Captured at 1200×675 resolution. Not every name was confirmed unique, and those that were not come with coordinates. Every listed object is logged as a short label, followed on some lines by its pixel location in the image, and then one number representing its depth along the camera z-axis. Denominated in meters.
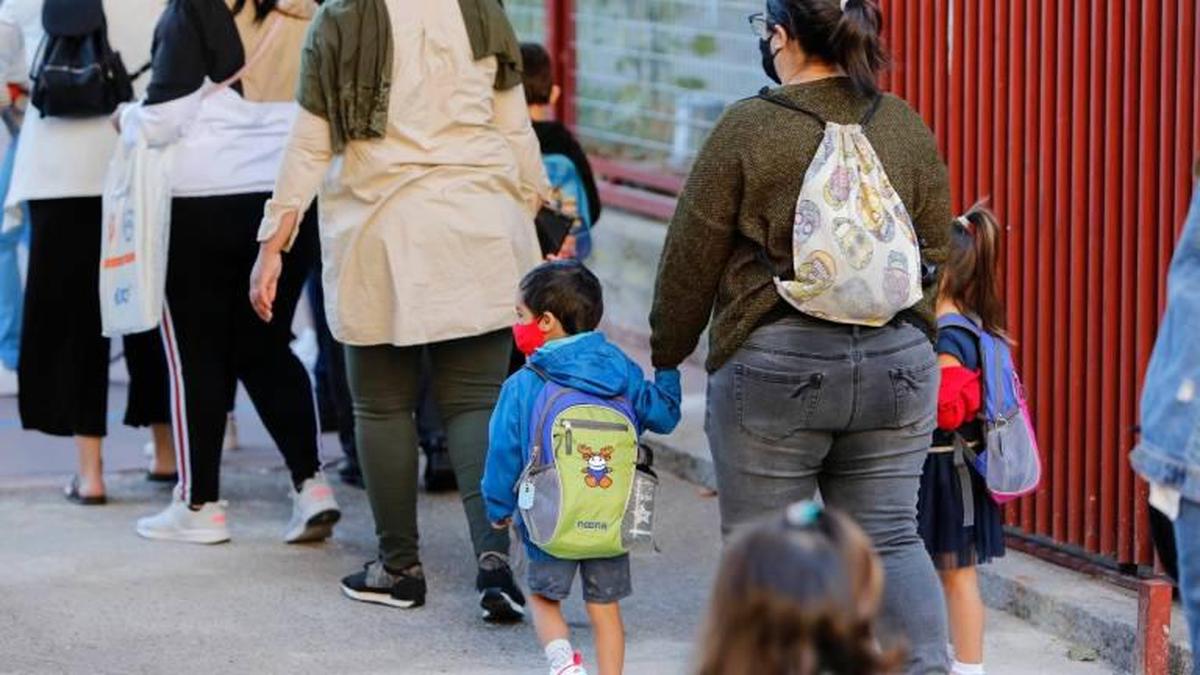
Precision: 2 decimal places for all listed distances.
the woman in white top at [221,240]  12.32
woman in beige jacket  10.96
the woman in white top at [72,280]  13.24
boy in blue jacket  9.68
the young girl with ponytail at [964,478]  9.87
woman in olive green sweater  8.53
